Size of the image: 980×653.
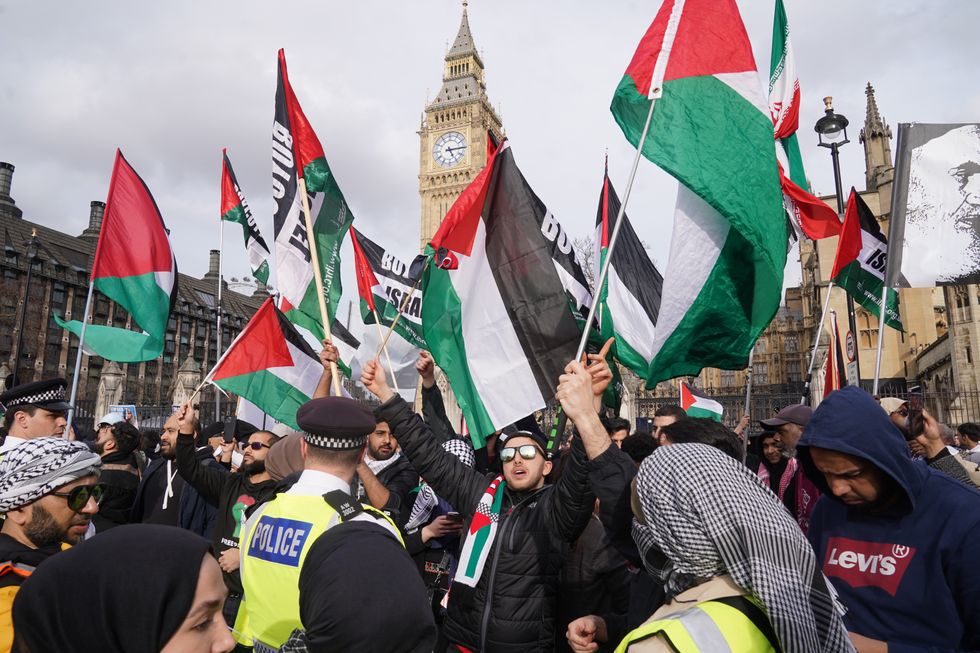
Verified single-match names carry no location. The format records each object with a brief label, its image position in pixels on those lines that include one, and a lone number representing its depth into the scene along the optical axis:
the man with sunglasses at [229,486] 3.75
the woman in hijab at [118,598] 1.23
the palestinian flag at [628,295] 6.01
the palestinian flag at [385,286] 7.96
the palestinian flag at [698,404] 8.40
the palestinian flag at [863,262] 6.62
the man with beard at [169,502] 5.09
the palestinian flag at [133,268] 6.06
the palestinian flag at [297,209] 5.96
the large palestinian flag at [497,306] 4.14
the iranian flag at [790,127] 5.84
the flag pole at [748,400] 4.01
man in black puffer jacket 2.59
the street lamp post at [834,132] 9.51
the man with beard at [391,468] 4.55
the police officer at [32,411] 4.48
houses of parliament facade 27.27
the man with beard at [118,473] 5.04
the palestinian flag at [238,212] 8.05
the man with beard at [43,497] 2.33
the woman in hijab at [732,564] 1.45
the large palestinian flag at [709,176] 3.68
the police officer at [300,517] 2.22
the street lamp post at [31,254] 17.89
